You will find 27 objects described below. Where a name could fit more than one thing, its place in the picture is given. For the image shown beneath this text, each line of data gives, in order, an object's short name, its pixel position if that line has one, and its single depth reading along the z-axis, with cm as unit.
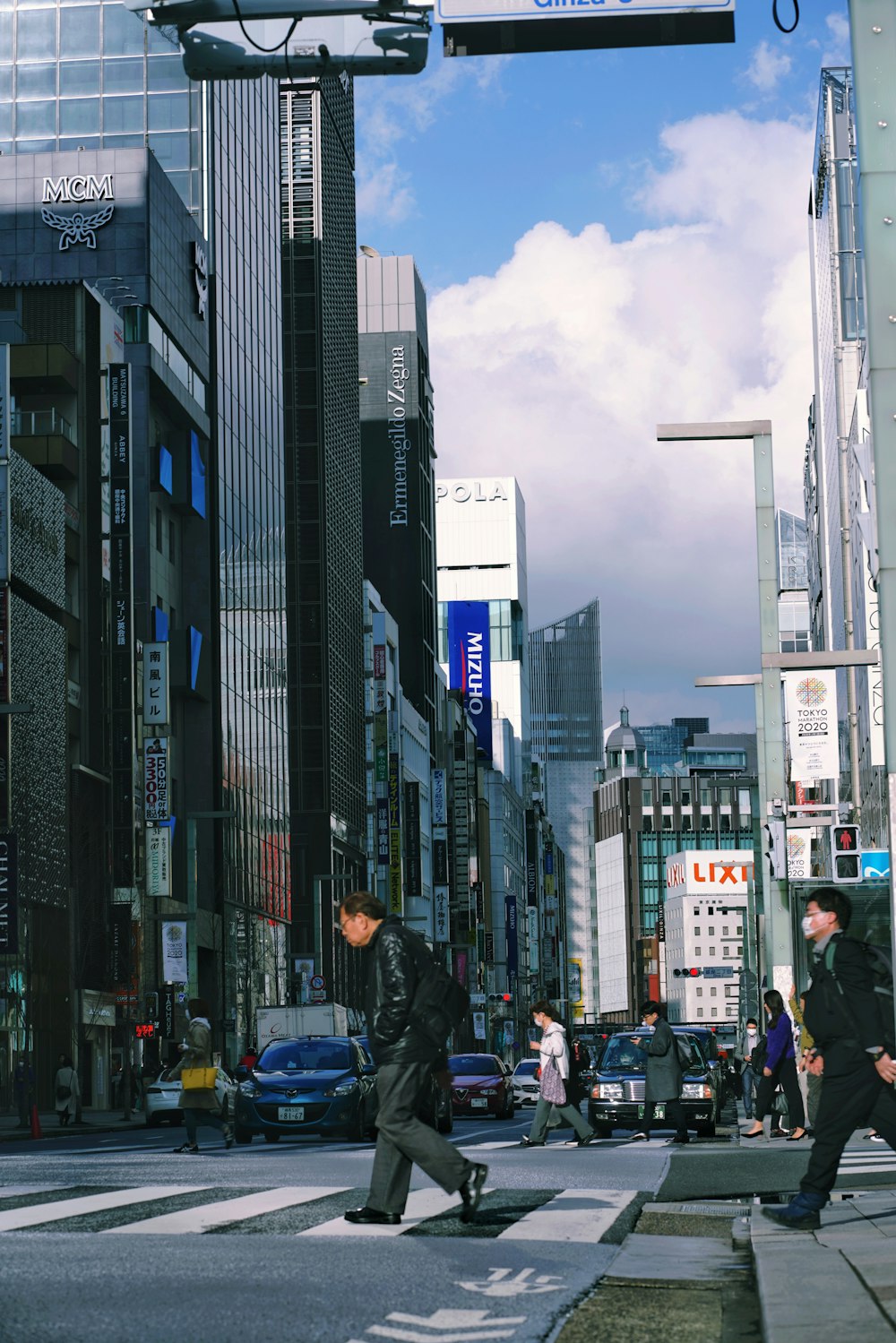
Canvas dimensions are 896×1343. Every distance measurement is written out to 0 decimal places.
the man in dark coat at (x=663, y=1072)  2452
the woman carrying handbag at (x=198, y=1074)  2234
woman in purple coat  2339
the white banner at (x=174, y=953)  6328
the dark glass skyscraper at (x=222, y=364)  7681
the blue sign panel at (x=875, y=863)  3215
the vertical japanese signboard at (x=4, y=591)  5350
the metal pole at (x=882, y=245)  1080
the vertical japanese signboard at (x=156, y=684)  6631
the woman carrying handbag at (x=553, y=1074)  2422
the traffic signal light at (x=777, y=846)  3042
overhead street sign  1195
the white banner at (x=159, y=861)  6512
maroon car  4153
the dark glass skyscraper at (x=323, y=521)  9562
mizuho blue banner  17538
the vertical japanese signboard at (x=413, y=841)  11406
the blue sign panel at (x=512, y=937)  16975
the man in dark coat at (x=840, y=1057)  1029
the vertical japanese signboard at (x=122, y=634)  6372
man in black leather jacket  1006
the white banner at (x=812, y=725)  3309
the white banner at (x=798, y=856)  3403
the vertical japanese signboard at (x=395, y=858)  10688
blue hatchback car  2577
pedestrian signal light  2644
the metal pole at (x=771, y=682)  3036
